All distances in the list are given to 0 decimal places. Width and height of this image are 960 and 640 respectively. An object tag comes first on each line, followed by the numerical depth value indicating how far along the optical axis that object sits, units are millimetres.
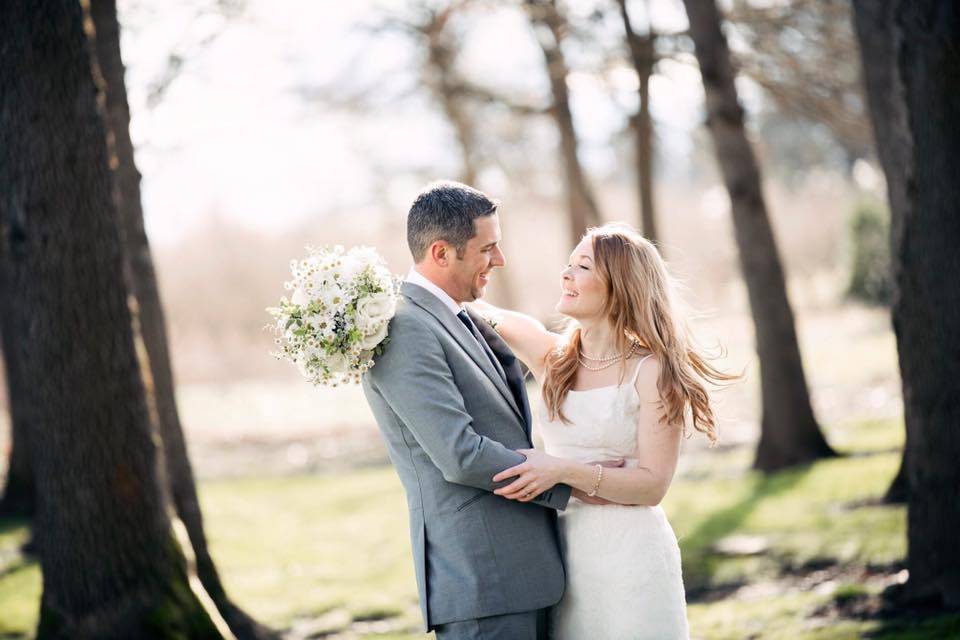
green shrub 24047
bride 3541
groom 3252
